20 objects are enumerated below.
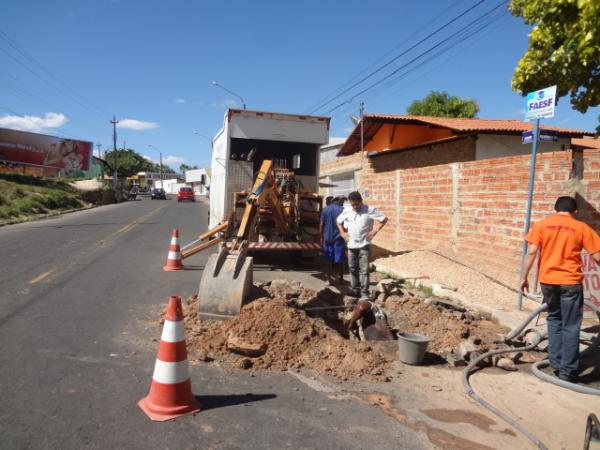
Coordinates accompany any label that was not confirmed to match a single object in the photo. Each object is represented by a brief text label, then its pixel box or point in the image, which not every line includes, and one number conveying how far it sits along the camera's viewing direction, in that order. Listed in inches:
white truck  420.2
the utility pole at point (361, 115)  633.6
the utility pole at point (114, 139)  2177.7
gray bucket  188.5
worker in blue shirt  333.4
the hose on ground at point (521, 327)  192.8
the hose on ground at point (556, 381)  165.0
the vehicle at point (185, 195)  2079.2
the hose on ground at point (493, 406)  131.6
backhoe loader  233.9
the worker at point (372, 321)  221.8
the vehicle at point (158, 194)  2230.6
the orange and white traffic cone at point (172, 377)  138.1
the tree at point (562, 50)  197.3
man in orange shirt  174.6
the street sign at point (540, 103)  224.2
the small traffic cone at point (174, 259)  383.9
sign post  225.0
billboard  1692.9
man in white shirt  276.4
